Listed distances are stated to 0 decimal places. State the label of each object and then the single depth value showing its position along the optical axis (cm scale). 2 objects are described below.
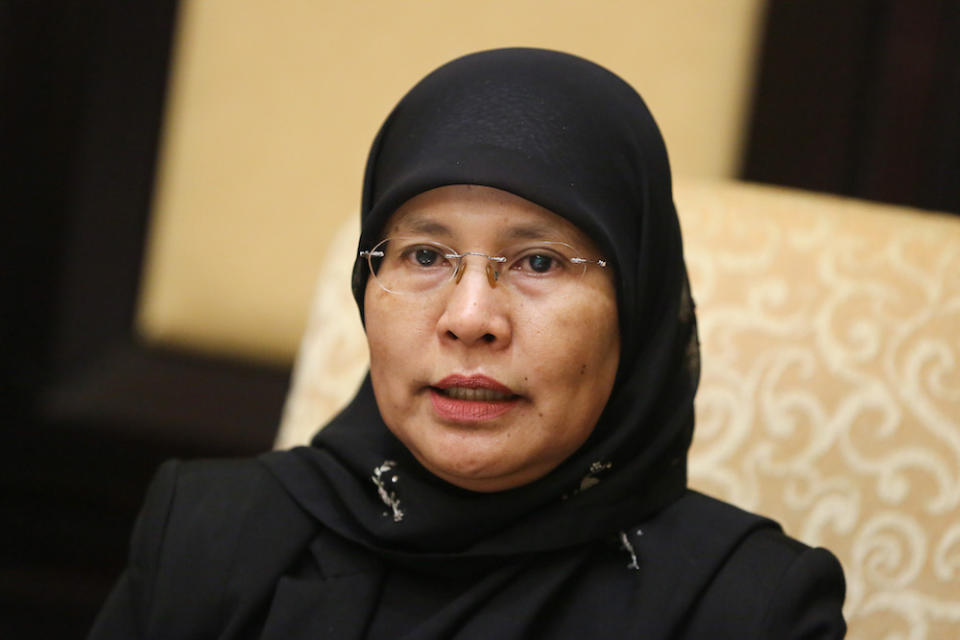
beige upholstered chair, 310
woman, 291
